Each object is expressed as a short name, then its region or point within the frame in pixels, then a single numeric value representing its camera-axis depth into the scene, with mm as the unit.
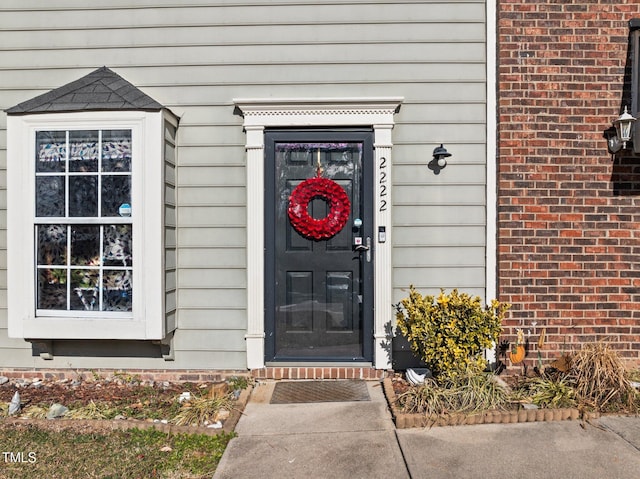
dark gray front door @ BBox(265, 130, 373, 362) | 4293
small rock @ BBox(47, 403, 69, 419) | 3504
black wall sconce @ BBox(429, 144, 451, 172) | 4152
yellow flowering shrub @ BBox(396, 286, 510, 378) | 3611
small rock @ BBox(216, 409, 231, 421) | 3482
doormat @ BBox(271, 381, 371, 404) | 3836
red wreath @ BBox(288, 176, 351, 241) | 4254
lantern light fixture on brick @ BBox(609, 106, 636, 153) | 3953
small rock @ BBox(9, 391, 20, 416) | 3586
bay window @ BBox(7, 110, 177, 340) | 4020
